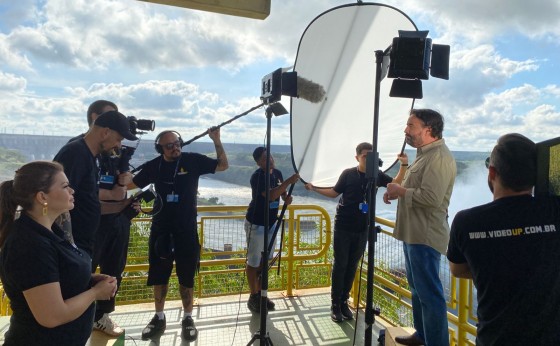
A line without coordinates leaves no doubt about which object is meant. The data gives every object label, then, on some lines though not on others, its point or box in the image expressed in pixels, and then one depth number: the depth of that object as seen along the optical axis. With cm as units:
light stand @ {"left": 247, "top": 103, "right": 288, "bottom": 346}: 266
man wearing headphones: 317
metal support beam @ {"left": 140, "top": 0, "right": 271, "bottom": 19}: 260
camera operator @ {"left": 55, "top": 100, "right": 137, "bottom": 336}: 228
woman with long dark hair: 136
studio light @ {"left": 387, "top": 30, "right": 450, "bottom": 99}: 215
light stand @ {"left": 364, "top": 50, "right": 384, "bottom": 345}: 221
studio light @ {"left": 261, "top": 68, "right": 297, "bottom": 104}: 257
